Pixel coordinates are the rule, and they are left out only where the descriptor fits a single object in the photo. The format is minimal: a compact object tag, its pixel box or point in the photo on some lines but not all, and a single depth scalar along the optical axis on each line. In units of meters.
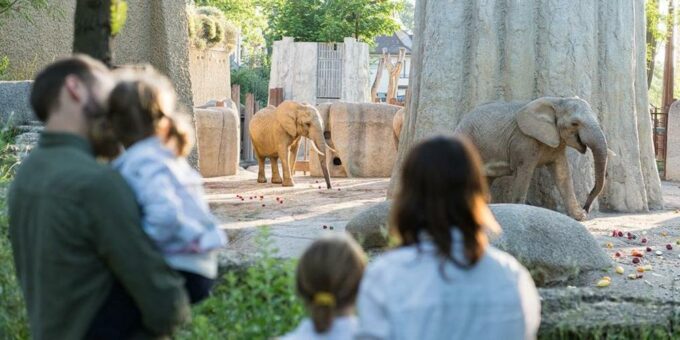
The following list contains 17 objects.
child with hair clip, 2.92
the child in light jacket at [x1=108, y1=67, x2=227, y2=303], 2.98
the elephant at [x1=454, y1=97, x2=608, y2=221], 10.38
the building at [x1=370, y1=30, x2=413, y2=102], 68.44
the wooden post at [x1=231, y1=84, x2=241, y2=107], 26.92
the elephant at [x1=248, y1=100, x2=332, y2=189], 17.19
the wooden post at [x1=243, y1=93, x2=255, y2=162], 26.23
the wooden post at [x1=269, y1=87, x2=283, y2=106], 29.70
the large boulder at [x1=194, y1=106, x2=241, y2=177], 18.39
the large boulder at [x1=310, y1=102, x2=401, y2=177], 20.48
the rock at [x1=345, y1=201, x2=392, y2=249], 8.30
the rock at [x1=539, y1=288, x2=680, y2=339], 4.82
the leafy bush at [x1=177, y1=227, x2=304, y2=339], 4.34
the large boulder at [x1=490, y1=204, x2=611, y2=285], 7.17
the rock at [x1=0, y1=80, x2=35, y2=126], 10.00
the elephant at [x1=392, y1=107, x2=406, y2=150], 17.41
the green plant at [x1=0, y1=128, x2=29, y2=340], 4.88
